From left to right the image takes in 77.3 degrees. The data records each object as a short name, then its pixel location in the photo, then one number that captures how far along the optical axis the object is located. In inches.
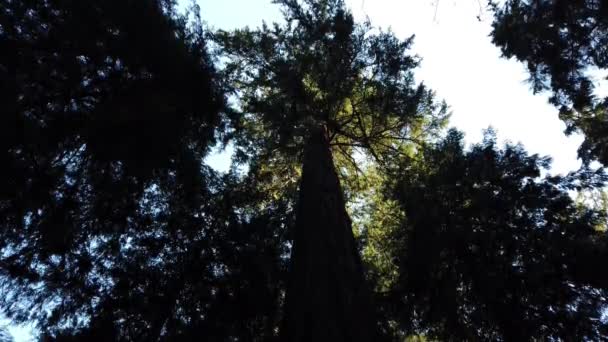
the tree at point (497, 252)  218.5
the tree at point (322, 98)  362.3
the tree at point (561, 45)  268.1
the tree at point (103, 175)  197.6
